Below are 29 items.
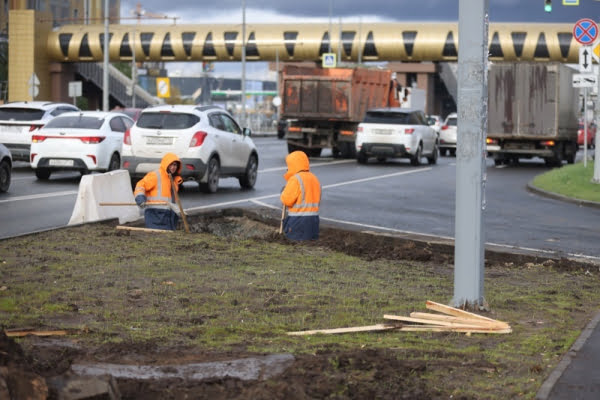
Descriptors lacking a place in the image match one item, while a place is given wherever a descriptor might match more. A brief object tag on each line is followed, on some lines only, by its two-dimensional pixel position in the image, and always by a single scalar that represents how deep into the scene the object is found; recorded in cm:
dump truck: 3919
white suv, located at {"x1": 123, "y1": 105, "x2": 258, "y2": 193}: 2216
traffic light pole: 892
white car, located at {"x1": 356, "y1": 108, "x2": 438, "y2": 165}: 3644
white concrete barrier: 1521
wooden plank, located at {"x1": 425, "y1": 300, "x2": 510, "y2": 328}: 809
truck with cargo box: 3734
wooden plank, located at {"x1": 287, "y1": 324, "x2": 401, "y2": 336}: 752
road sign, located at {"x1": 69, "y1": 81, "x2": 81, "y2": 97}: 4994
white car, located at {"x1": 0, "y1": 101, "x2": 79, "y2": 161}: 2919
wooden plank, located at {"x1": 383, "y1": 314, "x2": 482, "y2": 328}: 788
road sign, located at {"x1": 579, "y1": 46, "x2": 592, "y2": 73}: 2861
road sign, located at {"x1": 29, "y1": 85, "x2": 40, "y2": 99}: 4859
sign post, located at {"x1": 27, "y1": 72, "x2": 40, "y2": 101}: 4862
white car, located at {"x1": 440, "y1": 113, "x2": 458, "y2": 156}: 4797
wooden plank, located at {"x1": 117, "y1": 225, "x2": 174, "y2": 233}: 1363
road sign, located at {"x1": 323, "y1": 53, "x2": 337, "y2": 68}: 6144
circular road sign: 2782
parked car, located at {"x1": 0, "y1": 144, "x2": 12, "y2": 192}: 2152
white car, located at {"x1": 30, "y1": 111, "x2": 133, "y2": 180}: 2480
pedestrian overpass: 6531
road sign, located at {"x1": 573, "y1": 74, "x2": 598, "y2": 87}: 2832
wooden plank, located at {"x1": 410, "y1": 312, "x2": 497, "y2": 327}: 802
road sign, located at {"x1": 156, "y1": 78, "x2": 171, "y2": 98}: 7288
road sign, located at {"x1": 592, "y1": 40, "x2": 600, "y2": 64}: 2872
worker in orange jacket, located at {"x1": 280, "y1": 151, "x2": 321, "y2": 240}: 1291
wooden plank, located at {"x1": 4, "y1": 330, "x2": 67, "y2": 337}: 710
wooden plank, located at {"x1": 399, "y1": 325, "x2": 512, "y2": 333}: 780
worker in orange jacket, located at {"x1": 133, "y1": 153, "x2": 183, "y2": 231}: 1387
